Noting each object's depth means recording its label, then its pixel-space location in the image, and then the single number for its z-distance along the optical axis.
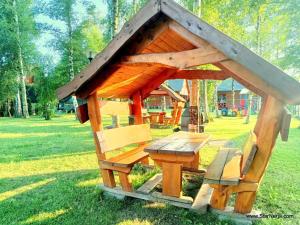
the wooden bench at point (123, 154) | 4.08
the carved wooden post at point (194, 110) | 8.17
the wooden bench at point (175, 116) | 15.69
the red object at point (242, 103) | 33.38
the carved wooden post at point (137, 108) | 6.27
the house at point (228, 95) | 36.88
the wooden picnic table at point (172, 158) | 3.63
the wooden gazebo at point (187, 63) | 2.84
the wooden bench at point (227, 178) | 3.17
